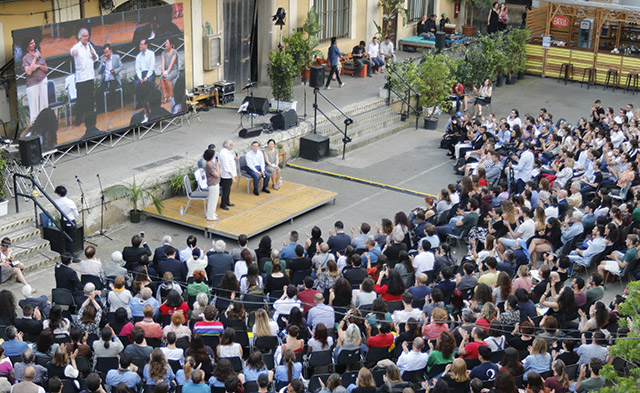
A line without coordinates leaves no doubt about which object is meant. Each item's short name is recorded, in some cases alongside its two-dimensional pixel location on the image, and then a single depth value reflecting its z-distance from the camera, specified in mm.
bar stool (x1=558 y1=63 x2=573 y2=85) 27719
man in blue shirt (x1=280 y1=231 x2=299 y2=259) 13039
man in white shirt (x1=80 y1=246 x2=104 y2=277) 12484
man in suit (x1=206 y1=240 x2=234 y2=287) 12664
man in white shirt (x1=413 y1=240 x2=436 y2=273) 12656
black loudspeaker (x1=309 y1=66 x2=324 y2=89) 20625
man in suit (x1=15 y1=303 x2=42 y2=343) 10719
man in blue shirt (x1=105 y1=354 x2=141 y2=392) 9625
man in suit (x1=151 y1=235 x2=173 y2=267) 12742
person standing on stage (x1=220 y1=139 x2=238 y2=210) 16438
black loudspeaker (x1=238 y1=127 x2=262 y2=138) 19578
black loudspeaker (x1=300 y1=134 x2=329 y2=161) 20266
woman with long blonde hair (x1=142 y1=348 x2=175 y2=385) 9570
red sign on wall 28281
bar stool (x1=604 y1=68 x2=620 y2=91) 26969
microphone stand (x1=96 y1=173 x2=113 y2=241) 16188
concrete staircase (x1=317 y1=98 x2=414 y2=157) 21250
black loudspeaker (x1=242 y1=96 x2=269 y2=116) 20672
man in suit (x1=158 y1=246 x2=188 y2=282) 12391
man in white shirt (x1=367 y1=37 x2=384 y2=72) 26188
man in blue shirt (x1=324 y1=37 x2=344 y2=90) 24281
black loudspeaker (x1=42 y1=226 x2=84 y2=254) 14953
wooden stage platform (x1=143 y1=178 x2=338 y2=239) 16125
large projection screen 16703
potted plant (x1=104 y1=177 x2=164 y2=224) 16438
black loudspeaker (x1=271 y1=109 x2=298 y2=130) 20234
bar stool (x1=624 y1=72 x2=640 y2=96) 26469
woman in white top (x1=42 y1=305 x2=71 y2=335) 10547
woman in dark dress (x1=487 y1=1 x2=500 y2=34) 29516
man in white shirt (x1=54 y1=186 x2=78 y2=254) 14867
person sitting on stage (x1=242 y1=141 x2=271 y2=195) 17422
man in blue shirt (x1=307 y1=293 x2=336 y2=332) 10922
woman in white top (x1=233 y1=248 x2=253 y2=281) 12438
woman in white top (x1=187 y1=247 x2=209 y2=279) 12602
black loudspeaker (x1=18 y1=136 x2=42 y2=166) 15195
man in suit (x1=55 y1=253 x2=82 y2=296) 12211
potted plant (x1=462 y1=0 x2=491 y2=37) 31109
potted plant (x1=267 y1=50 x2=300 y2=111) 21719
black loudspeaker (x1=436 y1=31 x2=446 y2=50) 26375
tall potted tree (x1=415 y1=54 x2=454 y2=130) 22797
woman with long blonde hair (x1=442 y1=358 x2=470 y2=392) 9438
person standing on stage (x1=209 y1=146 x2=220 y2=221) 15906
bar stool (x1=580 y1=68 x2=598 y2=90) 27266
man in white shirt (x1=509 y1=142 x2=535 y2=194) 17172
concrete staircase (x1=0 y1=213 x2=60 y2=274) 14648
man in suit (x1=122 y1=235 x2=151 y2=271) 12812
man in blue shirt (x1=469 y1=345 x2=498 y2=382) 9656
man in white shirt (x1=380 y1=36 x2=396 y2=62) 26234
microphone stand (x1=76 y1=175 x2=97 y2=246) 15799
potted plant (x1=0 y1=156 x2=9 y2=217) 15172
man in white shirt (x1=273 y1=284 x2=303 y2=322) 11227
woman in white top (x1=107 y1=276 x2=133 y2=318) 11344
